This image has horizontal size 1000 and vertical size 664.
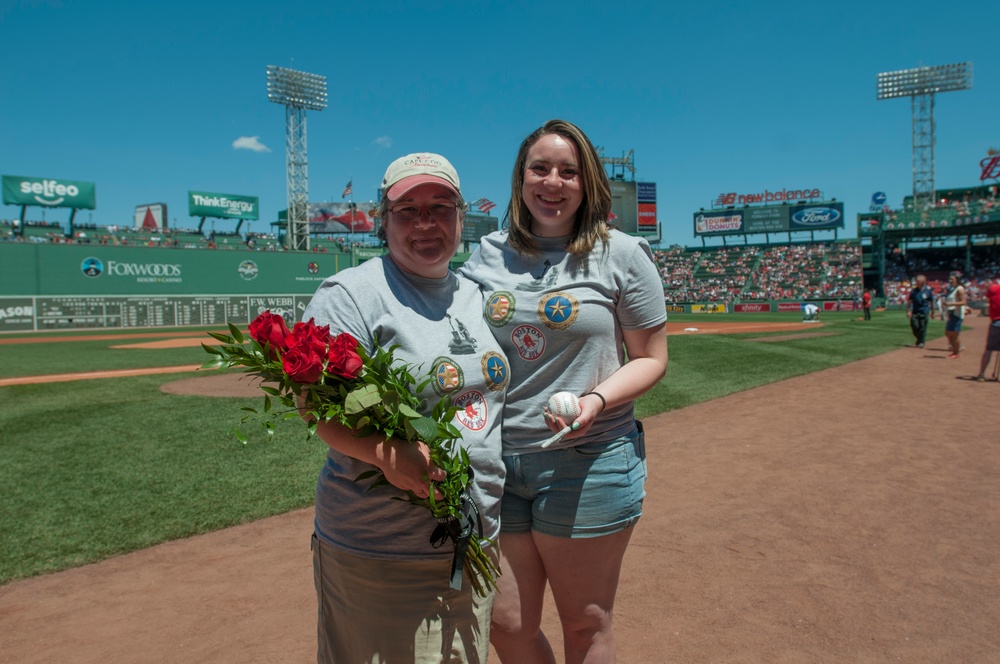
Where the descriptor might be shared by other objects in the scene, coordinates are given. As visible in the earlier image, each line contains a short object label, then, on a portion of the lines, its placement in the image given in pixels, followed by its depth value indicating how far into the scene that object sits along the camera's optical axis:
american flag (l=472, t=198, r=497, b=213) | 65.75
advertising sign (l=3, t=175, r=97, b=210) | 43.31
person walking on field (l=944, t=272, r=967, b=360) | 12.33
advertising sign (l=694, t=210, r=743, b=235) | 60.12
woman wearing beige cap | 1.69
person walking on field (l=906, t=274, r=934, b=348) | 15.41
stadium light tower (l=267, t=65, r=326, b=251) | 47.81
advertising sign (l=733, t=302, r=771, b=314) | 46.72
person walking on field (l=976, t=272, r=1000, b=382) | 9.66
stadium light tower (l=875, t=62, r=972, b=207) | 52.59
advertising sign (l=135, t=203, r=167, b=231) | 54.69
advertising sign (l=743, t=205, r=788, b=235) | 58.62
